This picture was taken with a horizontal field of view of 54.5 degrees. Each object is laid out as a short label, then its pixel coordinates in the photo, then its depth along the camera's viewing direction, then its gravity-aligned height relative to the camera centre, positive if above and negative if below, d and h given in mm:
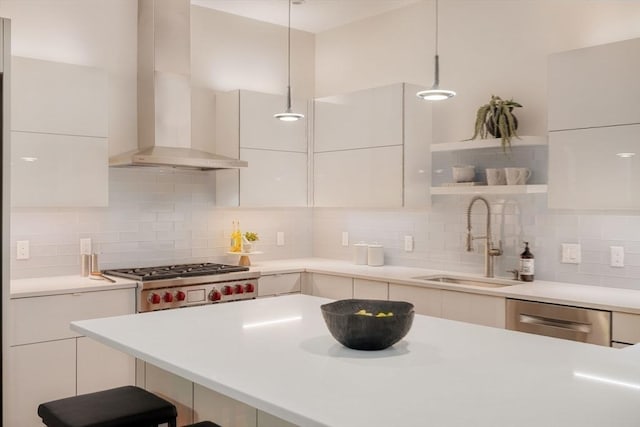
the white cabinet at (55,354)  3574 -871
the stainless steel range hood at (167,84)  4535 +932
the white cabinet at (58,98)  3818 +712
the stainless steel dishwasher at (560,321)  3254 -608
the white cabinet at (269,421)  2195 -762
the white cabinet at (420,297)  4031 -583
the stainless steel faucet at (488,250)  4355 -279
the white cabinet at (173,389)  2682 -806
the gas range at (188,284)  4066 -517
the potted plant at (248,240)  5125 -252
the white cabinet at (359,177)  4664 +259
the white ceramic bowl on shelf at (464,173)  4352 +262
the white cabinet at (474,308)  3688 -601
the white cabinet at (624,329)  3123 -601
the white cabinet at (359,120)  4664 +717
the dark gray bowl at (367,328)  2057 -396
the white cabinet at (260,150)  4938 +491
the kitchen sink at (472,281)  4230 -501
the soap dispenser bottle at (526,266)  4109 -368
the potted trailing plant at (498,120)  4074 +603
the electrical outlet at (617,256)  3771 -277
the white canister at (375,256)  5121 -379
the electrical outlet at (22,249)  4141 -265
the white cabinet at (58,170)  3838 +252
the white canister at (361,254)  5184 -368
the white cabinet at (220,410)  2383 -801
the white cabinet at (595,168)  3350 +237
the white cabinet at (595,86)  3355 +698
